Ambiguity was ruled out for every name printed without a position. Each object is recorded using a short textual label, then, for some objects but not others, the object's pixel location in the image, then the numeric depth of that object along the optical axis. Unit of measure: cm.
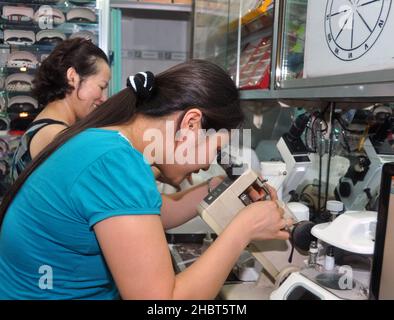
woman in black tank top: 172
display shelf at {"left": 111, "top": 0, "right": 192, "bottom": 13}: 278
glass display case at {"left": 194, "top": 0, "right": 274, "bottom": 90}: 184
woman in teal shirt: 77
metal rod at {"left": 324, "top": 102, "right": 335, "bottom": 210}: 159
